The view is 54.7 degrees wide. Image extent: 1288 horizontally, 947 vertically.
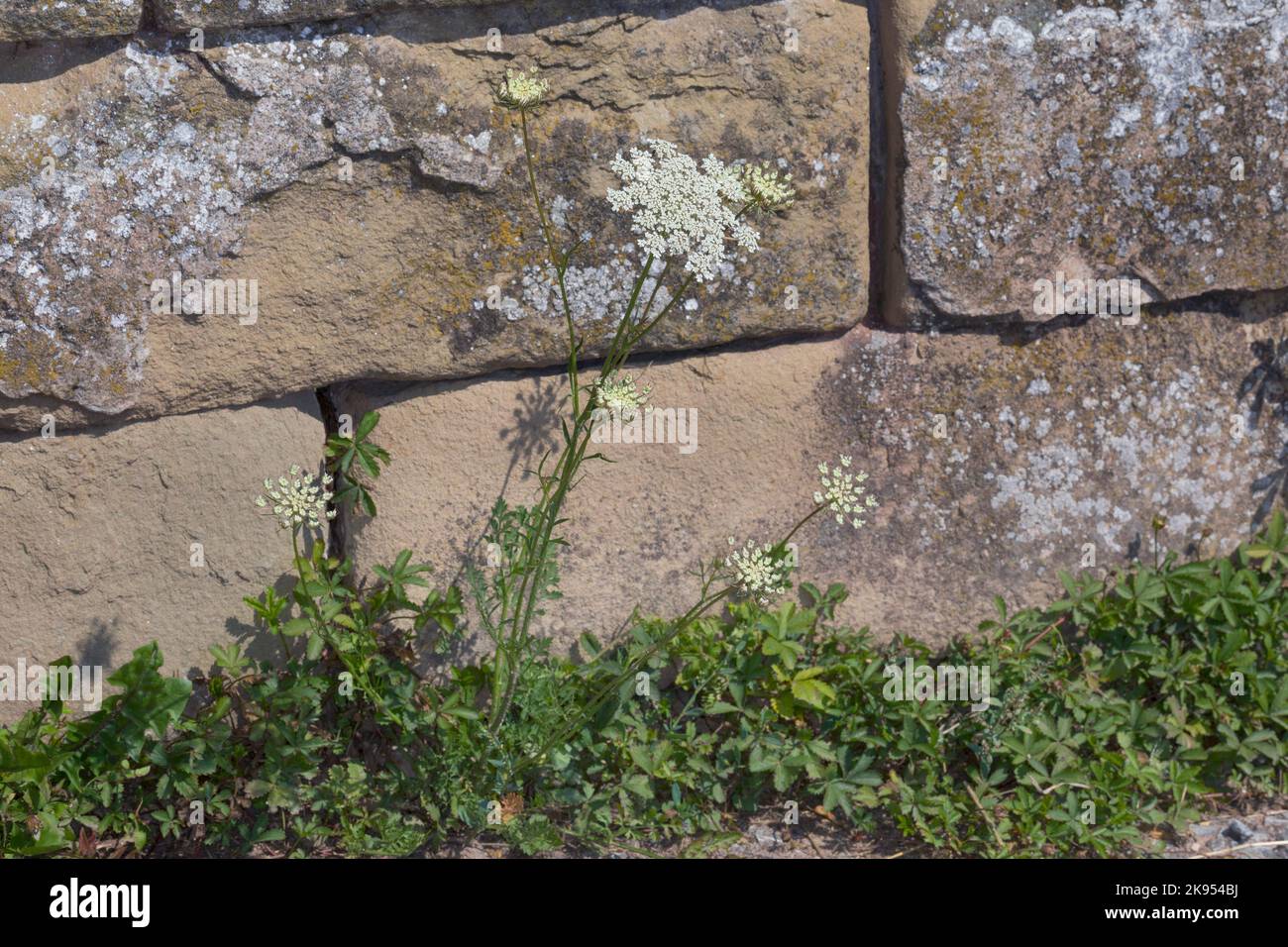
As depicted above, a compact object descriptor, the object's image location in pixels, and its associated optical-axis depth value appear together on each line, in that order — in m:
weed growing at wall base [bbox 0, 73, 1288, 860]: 2.80
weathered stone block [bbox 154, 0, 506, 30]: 2.57
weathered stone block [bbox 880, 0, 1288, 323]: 2.95
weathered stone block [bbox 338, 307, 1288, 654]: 3.05
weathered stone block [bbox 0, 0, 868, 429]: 2.64
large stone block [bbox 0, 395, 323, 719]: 2.83
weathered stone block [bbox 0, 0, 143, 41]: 2.48
